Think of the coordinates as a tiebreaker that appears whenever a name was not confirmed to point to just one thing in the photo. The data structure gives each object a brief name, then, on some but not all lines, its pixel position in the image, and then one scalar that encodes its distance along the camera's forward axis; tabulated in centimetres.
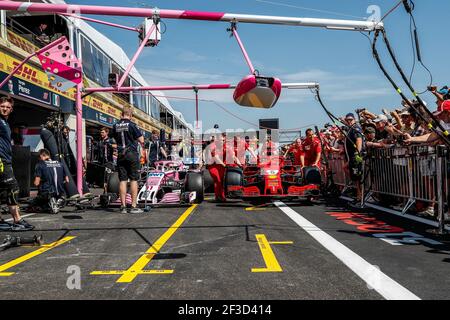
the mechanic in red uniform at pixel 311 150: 995
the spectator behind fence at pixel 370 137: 827
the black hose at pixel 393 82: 397
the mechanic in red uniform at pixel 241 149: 998
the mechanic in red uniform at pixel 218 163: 888
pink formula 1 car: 807
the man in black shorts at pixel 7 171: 533
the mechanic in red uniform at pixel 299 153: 1119
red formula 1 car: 825
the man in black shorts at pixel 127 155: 744
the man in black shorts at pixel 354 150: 792
